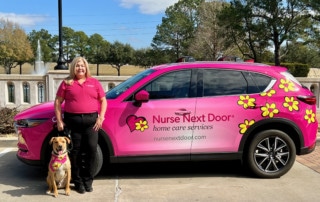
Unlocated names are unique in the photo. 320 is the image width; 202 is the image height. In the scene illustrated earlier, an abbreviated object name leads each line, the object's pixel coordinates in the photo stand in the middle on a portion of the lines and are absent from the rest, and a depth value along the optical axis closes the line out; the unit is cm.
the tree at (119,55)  7431
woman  460
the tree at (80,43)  8366
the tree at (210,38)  4477
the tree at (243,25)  3253
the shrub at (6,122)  866
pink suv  516
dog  455
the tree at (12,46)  6372
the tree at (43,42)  7944
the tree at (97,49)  7575
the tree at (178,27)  6469
